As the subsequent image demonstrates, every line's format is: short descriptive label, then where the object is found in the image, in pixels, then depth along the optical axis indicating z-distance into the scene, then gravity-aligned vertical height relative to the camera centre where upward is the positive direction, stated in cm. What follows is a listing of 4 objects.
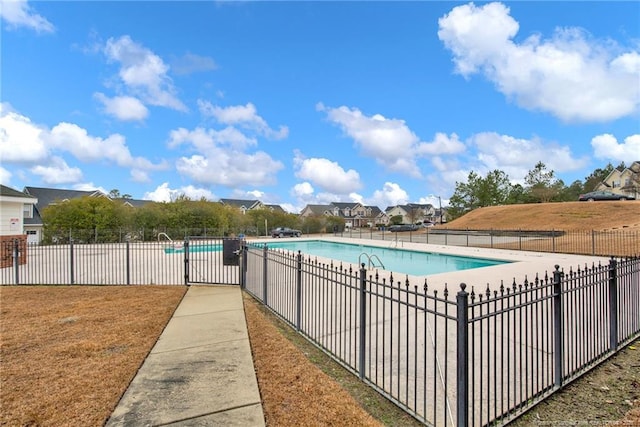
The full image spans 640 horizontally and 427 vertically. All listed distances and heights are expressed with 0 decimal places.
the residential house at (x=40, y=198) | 3309 +268
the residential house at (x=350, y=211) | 8569 +159
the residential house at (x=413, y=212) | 8969 +124
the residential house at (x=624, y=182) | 5178 +563
